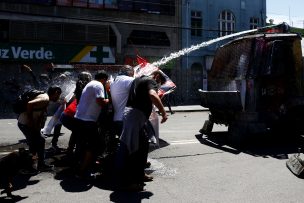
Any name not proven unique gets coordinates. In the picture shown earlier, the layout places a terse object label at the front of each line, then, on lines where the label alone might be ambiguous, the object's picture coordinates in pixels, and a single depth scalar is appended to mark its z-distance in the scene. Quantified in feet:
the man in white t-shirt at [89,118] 17.70
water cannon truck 24.09
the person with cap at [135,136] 16.03
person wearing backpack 17.44
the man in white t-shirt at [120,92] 19.22
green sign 73.56
